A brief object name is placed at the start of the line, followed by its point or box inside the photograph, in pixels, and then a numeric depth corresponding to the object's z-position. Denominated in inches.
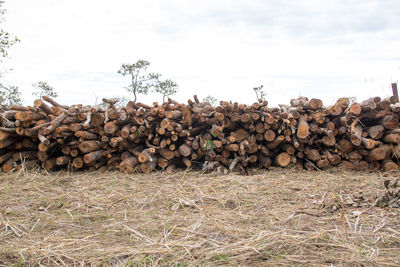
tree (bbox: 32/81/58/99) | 721.6
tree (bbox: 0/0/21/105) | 661.3
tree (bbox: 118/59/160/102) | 666.8
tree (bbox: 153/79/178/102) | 668.1
